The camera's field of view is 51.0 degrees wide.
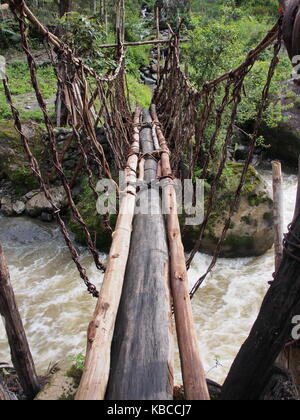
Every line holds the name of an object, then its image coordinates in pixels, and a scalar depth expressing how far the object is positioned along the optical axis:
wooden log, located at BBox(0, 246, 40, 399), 0.96
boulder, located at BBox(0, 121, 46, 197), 4.11
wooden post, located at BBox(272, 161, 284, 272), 1.85
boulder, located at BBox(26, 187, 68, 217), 3.85
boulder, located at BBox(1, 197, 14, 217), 3.86
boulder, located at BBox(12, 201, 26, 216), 3.87
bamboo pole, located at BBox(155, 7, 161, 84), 5.28
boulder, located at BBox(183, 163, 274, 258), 3.34
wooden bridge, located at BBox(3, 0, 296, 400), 0.80
